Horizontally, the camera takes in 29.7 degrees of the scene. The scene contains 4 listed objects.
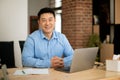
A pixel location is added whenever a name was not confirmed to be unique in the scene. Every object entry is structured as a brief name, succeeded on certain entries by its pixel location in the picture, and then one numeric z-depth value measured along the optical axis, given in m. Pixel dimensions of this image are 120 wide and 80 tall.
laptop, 1.86
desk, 1.67
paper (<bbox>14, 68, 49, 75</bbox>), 1.82
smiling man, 2.17
